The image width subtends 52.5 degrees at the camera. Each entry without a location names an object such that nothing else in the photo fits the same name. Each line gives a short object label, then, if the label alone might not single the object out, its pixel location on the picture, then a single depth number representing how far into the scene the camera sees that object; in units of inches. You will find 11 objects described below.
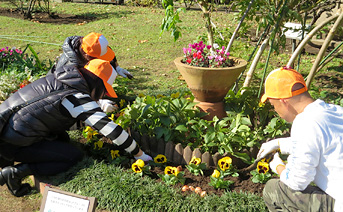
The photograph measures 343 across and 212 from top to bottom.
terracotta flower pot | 134.3
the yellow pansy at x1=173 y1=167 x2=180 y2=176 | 118.9
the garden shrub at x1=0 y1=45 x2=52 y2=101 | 183.9
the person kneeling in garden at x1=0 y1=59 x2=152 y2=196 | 117.6
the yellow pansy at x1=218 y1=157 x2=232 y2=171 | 121.2
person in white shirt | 80.0
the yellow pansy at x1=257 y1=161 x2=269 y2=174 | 119.2
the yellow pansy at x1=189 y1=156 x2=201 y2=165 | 122.4
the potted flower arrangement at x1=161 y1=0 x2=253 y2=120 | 135.3
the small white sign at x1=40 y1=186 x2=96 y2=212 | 88.8
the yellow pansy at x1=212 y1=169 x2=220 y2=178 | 118.1
